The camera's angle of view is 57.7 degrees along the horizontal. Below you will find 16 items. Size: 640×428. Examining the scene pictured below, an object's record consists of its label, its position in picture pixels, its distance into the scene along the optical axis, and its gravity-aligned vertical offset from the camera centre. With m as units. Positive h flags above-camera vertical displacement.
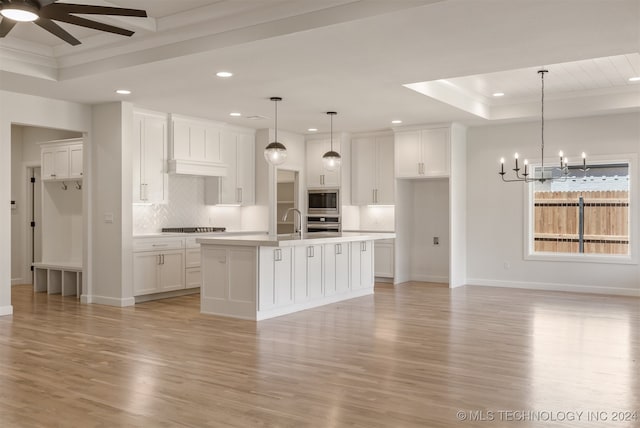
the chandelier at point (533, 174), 8.85 +0.60
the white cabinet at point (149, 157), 7.95 +0.75
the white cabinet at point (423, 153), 9.22 +0.96
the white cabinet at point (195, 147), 8.44 +0.98
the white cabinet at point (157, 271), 7.68 -0.82
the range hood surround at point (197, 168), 8.34 +0.66
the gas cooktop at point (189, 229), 8.84 -0.28
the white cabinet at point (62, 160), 8.24 +0.75
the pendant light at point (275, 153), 7.00 +0.71
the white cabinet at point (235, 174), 9.42 +0.62
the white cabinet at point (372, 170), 10.06 +0.73
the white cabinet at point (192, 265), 8.40 -0.78
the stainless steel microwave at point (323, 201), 10.33 +0.19
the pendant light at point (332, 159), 7.86 +0.71
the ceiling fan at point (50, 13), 3.35 +1.23
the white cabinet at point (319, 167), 10.34 +0.81
